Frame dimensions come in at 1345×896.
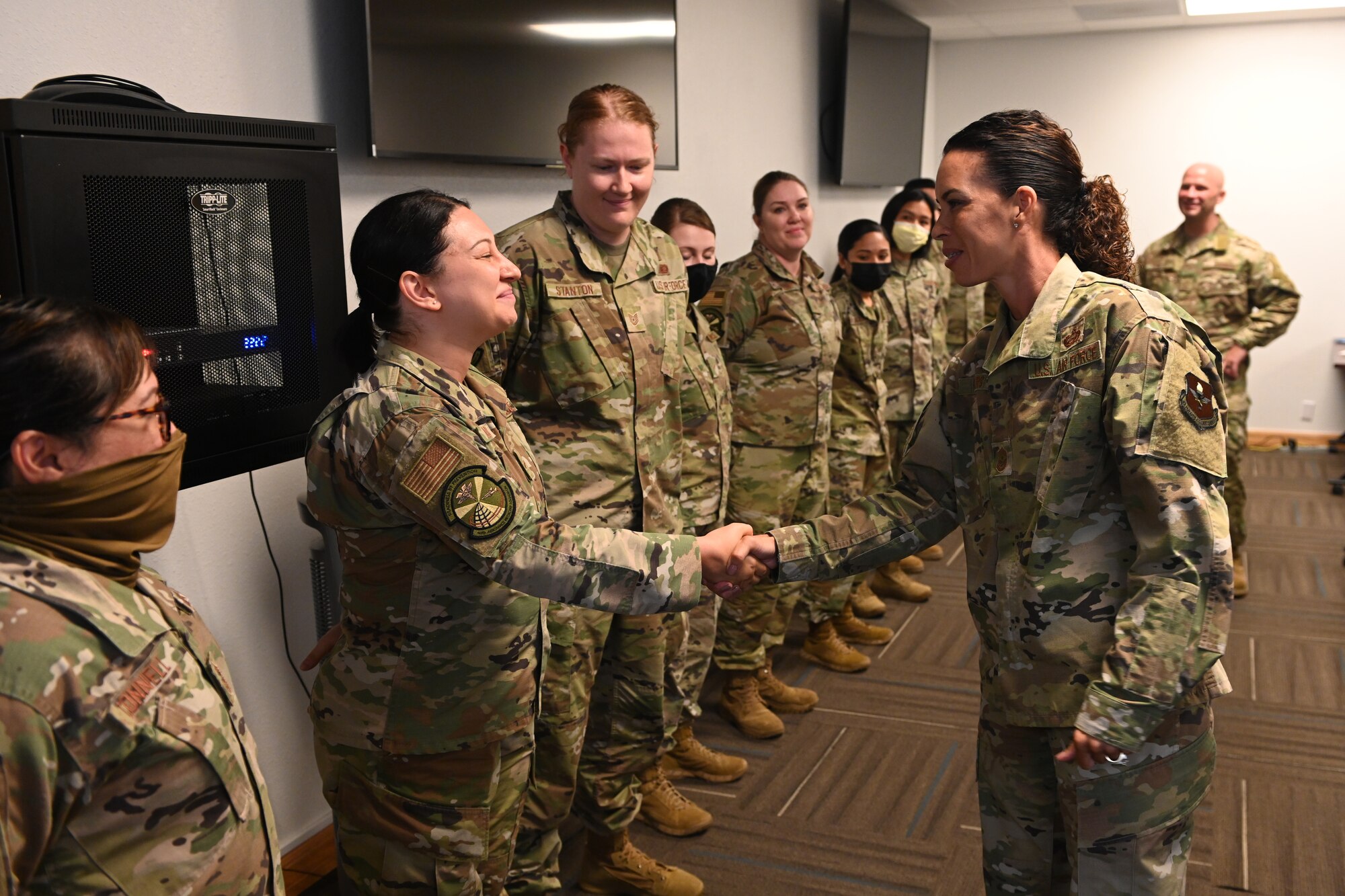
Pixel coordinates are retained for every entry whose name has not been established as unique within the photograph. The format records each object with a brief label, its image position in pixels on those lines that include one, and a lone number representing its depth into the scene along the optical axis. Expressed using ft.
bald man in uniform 15.34
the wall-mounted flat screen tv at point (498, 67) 8.42
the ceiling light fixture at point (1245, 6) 21.76
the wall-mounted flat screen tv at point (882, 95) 19.21
